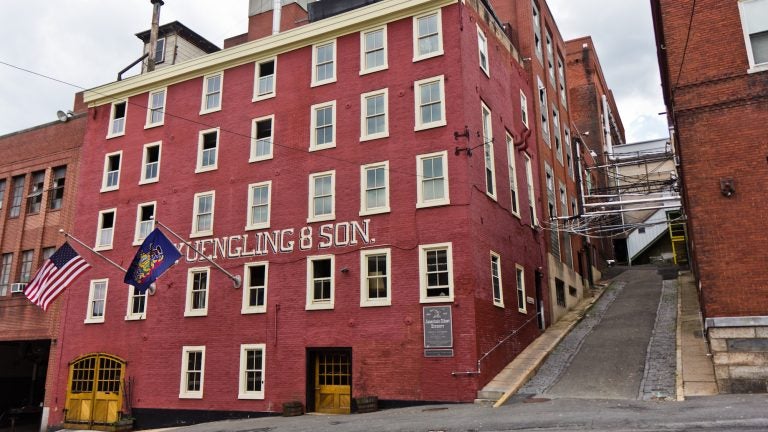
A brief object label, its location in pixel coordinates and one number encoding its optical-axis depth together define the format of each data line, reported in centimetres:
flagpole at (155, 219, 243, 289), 2317
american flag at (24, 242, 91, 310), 2123
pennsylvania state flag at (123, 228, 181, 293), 2062
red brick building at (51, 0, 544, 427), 2028
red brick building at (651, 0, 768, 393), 1511
